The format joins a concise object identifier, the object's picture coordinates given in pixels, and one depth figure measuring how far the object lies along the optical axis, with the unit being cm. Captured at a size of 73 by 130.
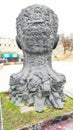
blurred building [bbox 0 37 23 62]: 2667
